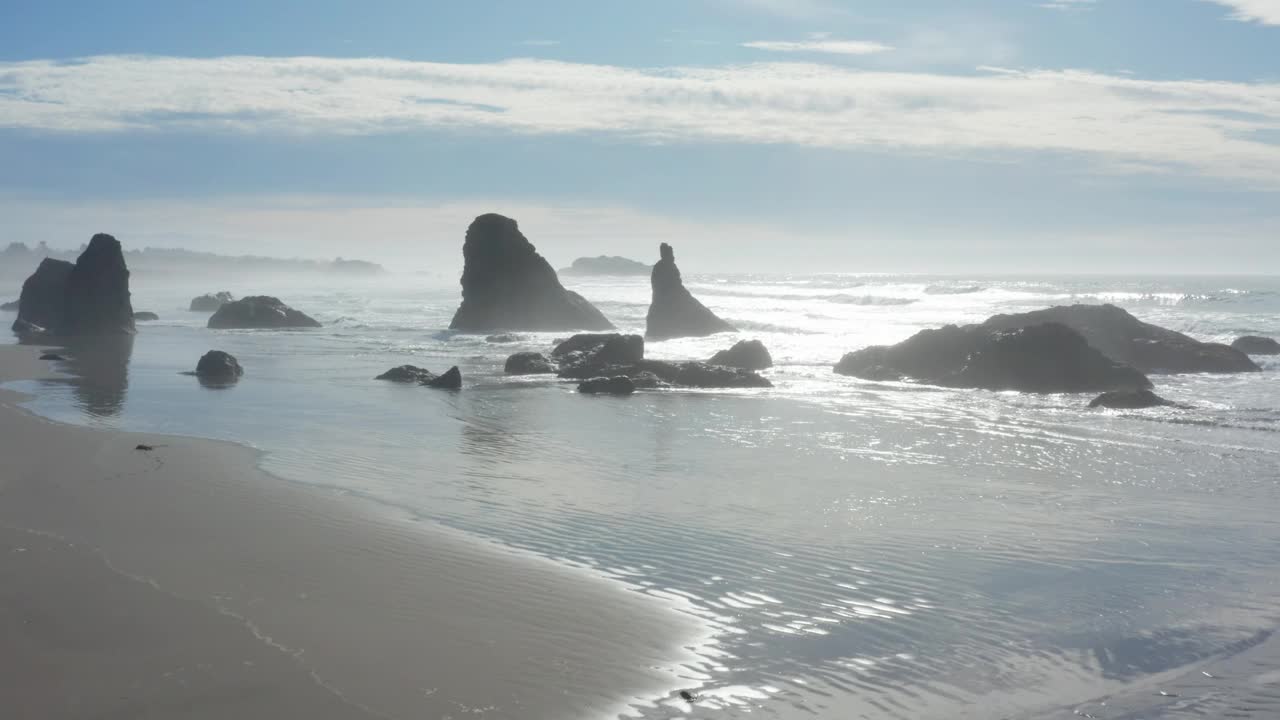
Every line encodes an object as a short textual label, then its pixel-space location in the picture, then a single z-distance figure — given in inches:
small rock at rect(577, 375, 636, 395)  1107.9
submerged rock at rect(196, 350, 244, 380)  1142.3
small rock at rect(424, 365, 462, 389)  1121.4
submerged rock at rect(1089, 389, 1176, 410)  948.6
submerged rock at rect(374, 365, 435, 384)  1158.3
